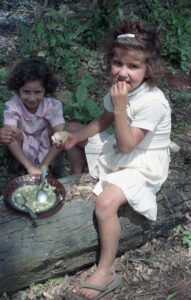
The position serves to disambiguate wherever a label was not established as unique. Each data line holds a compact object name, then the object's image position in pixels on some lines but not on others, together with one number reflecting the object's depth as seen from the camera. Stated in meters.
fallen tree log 2.32
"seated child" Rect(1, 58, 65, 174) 3.20
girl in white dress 2.49
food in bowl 2.49
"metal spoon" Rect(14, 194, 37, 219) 2.42
